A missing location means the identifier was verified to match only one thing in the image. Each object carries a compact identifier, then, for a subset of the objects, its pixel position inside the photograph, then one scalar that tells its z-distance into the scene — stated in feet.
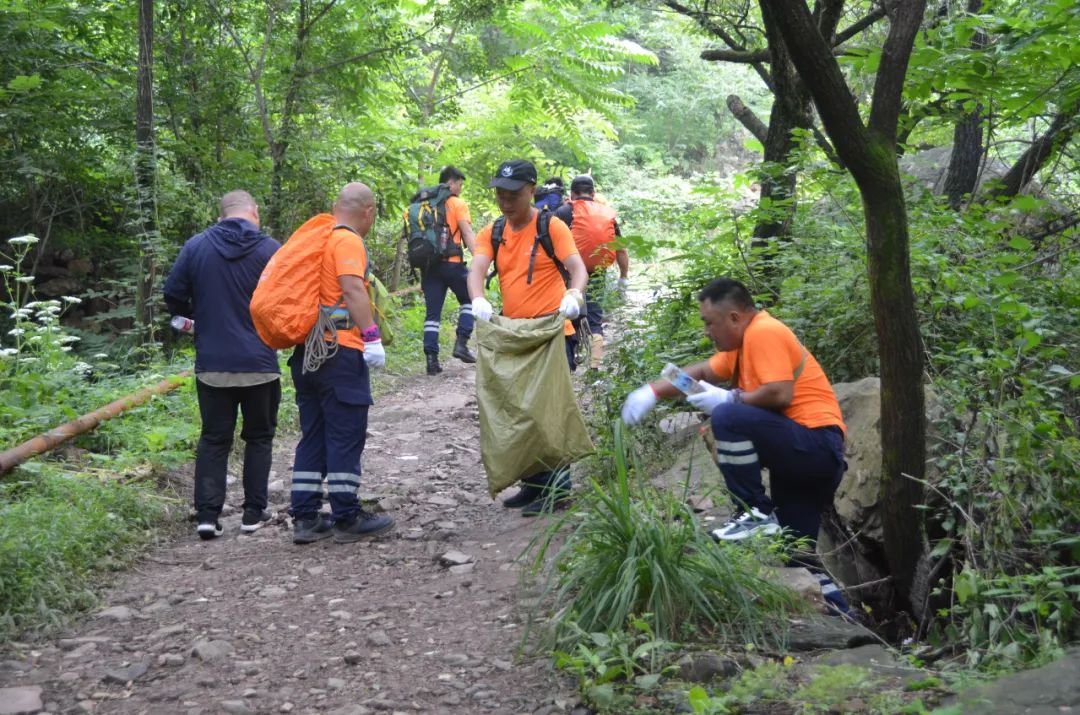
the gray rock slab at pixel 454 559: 17.33
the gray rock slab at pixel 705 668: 11.03
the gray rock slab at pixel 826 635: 12.14
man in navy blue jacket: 19.20
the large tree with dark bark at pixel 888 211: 12.79
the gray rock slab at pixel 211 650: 13.26
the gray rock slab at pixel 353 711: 11.44
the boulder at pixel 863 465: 17.10
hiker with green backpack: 33.81
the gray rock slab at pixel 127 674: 12.55
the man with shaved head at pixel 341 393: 17.93
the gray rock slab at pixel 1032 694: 9.12
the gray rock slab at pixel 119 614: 14.87
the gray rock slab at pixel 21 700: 11.57
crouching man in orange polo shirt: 15.03
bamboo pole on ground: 18.60
